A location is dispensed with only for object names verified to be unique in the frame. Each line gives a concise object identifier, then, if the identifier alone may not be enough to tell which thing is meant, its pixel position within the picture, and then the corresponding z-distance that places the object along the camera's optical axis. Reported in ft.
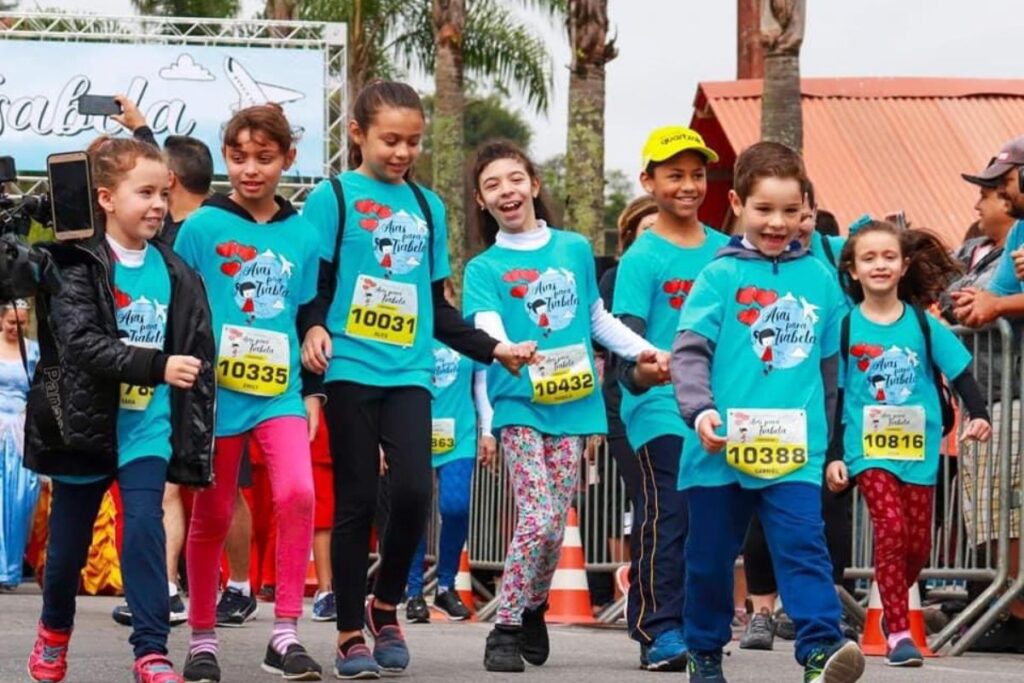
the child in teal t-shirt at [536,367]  34.25
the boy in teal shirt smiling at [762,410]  27.22
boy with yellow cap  34.38
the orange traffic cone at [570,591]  48.76
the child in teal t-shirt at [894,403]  37.49
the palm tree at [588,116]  82.86
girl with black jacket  28.05
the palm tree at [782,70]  75.04
